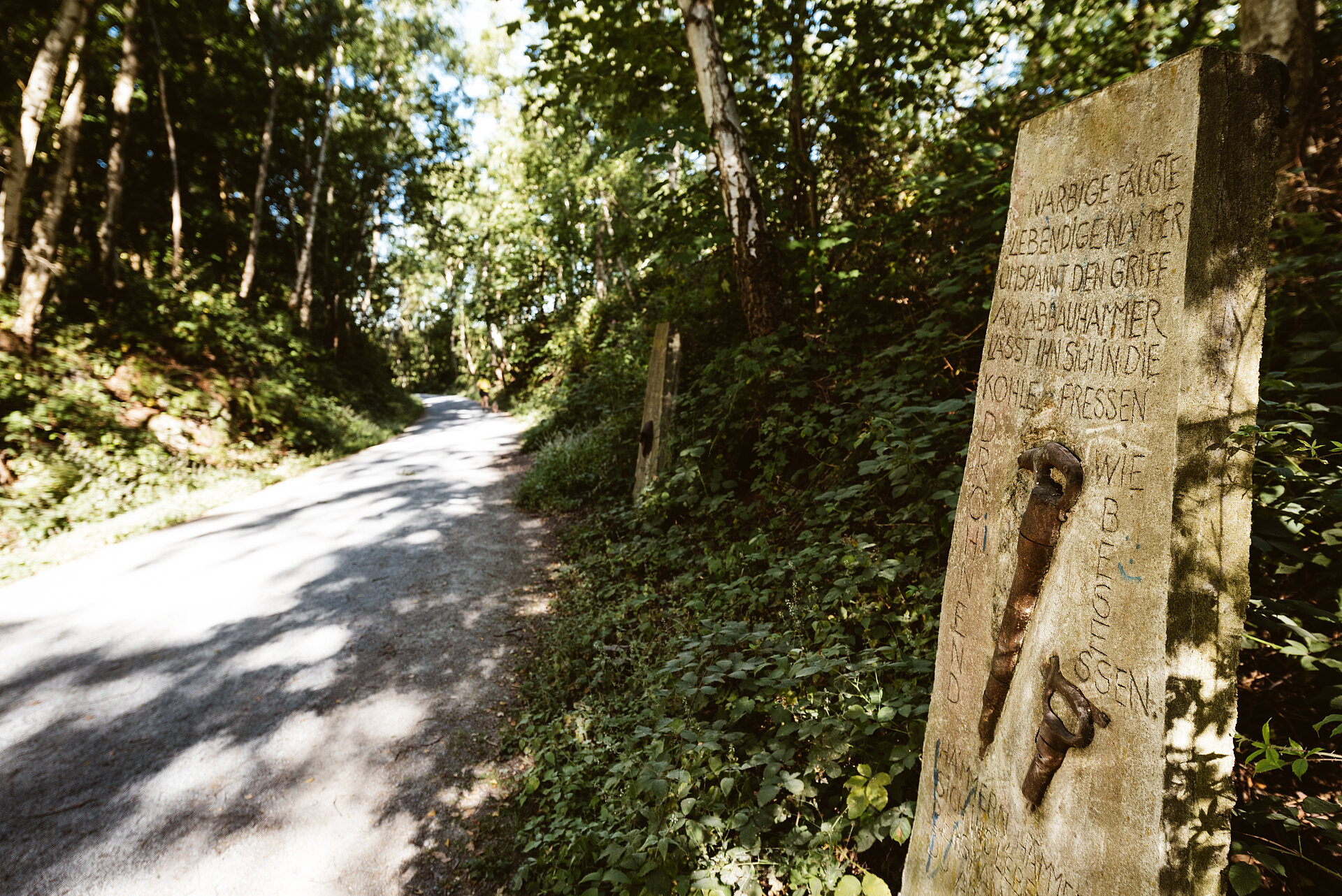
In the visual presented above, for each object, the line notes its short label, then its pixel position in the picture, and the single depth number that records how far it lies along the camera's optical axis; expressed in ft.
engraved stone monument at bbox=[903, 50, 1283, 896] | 4.08
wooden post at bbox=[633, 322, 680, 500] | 19.95
